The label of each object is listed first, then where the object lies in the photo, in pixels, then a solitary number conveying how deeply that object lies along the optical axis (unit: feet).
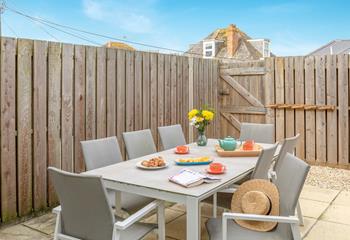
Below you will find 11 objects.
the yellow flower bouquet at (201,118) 11.85
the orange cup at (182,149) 11.25
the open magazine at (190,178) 7.55
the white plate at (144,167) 8.95
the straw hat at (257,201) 7.50
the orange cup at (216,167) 8.57
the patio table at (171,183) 6.95
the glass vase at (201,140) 12.64
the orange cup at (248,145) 11.08
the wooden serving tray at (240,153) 10.64
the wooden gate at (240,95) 21.50
